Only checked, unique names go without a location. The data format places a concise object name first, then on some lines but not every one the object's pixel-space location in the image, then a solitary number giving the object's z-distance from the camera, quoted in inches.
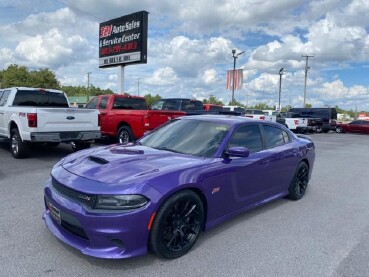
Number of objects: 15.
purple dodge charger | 127.3
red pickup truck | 440.5
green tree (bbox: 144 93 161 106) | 3735.2
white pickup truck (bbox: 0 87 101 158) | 339.6
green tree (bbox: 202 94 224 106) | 3854.6
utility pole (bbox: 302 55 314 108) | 2212.1
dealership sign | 786.2
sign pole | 846.6
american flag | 1293.1
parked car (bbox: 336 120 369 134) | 1344.5
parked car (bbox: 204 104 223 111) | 804.6
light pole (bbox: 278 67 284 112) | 1979.3
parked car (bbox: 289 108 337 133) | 1261.1
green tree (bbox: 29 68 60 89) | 2556.6
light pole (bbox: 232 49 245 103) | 1374.3
